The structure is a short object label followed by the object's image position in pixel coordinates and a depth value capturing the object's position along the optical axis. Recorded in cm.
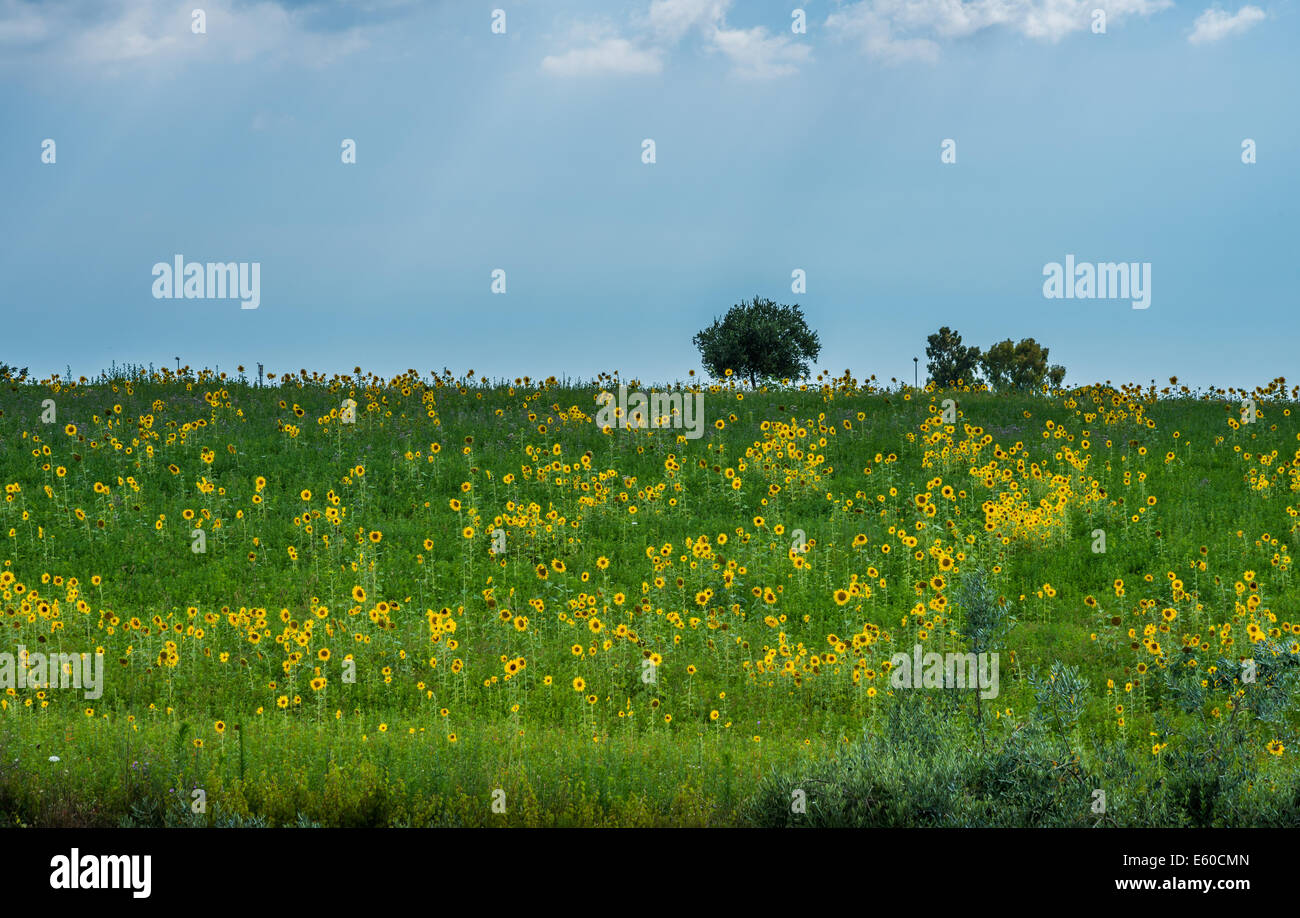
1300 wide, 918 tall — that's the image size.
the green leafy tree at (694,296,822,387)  4678
